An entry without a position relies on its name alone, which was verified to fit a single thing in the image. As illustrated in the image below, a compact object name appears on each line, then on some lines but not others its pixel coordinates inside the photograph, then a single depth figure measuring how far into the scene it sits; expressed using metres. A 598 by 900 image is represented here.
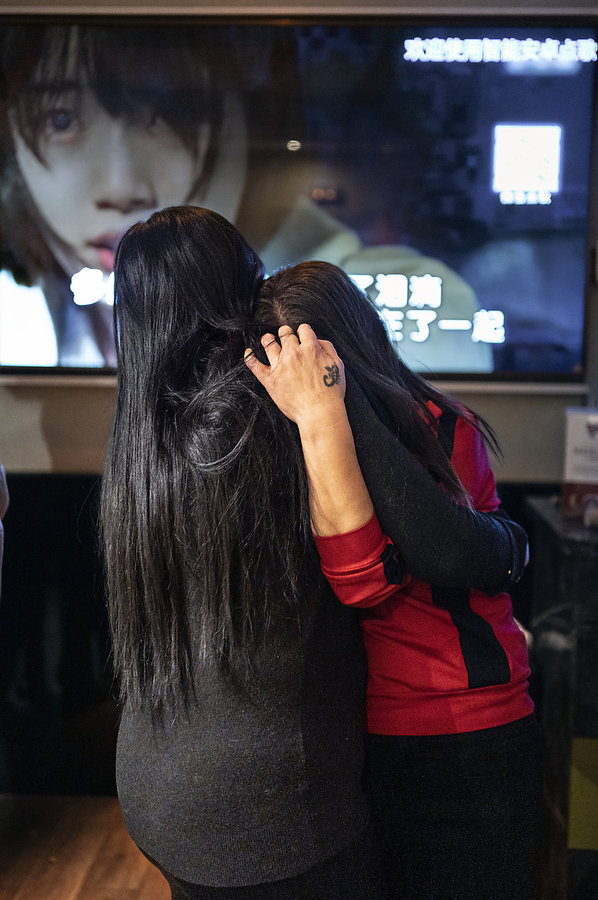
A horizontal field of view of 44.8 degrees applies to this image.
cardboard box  2.04
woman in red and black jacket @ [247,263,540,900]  0.91
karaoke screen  2.16
